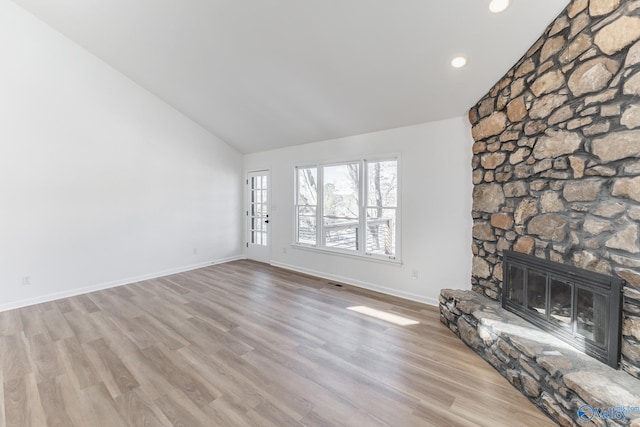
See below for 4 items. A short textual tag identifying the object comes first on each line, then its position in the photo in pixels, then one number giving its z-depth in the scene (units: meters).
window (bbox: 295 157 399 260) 4.36
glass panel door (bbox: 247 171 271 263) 6.36
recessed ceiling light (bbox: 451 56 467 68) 2.85
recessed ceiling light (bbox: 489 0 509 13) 2.26
